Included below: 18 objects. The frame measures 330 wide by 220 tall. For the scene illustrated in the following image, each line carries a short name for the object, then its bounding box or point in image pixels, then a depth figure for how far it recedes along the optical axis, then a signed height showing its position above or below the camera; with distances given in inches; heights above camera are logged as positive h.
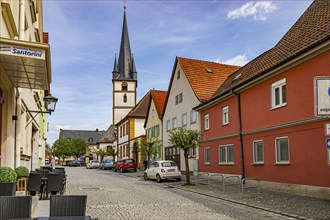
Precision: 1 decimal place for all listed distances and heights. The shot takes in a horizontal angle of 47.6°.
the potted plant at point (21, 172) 476.4 -31.5
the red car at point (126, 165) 1565.0 -76.7
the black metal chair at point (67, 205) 190.9 -29.9
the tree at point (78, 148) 3951.8 -9.8
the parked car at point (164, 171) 937.1 -61.7
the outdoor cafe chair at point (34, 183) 443.3 -42.1
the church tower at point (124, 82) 2928.2 +515.8
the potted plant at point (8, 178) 280.1 -28.4
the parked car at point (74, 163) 3102.4 -132.4
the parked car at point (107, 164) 2054.3 -97.8
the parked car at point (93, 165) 2386.8 -114.4
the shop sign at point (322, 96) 287.7 +38.4
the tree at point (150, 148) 1374.3 -5.2
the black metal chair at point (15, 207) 186.9 -29.7
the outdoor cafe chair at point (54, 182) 472.4 -44.4
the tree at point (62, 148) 3906.5 -9.1
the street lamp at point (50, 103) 600.1 +71.3
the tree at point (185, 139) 818.8 +16.1
